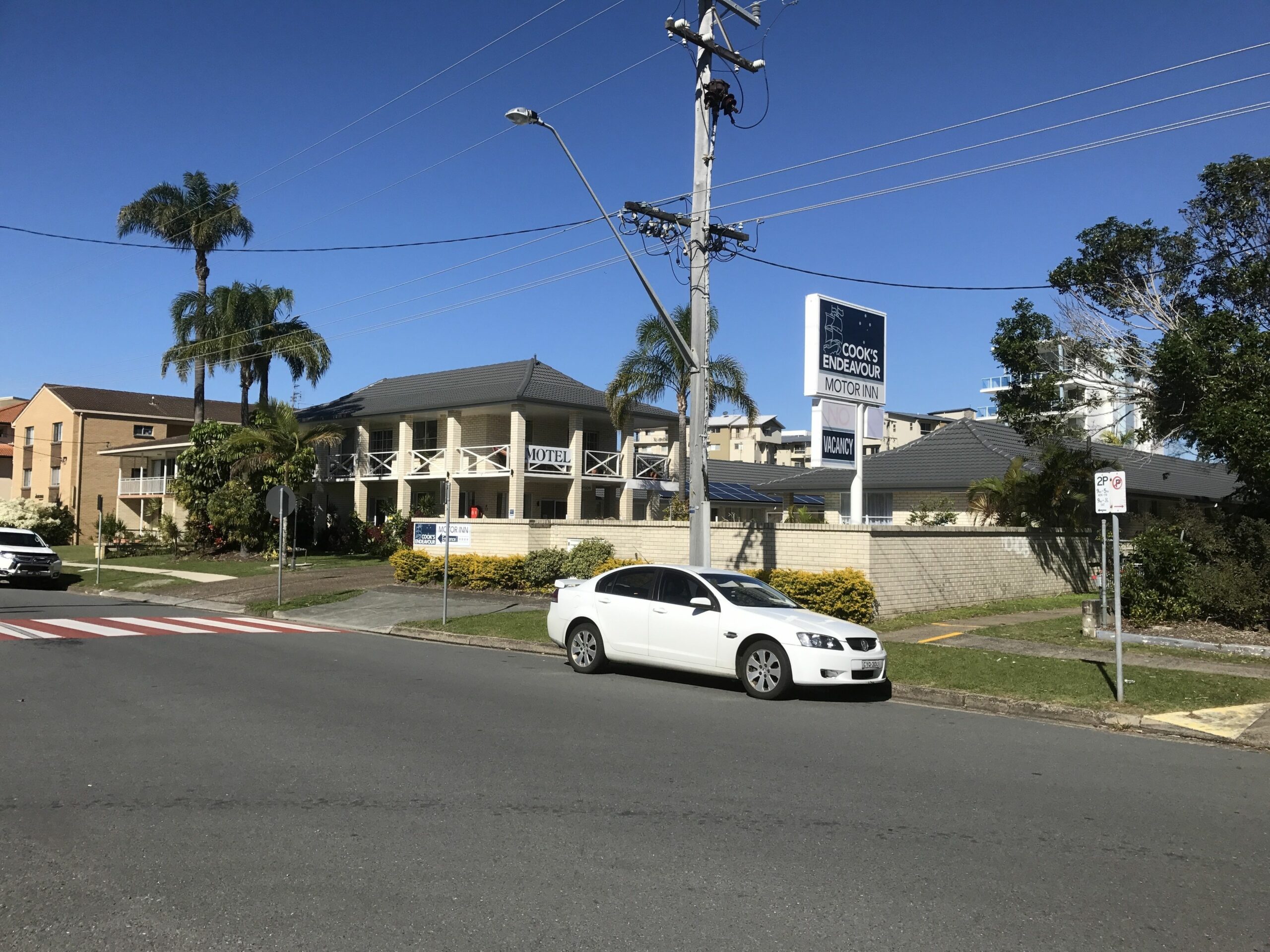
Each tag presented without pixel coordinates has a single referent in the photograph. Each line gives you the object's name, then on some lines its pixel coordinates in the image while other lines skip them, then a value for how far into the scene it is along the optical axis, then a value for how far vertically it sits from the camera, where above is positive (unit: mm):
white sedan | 11172 -1100
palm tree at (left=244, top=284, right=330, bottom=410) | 42688 +7655
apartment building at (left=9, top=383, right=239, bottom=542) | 52625 +3899
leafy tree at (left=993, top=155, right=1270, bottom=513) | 16891 +4348
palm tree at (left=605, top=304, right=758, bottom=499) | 33250 +5218
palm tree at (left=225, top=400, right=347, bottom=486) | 35750 +2828
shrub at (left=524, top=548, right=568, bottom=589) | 23312 -807
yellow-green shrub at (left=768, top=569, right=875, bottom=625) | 17391 -921
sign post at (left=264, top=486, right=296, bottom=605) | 22078 +509
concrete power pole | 16828 +3781
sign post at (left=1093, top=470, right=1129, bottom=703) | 11055 +509
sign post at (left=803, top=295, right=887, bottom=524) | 20438 +3660
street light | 15617 +4920
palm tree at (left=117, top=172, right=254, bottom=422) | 44656 +13292
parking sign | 11094 +586
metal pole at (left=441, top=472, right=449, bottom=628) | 18078 -1284
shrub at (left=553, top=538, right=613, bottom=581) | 22828 -535
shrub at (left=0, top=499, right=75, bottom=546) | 46438 +99
